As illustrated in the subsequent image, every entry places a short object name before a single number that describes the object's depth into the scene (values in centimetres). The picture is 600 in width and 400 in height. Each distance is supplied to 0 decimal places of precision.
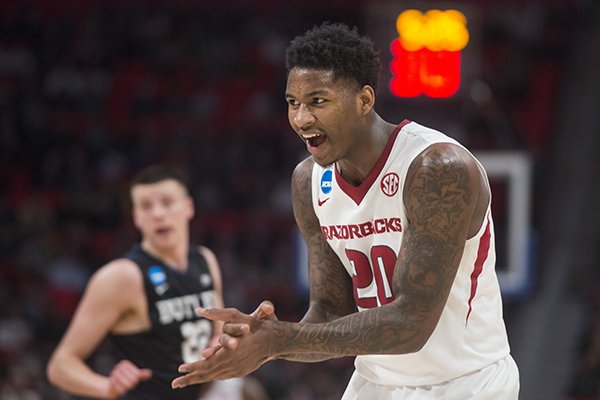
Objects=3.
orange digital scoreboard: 1961
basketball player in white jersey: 596
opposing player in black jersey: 959
